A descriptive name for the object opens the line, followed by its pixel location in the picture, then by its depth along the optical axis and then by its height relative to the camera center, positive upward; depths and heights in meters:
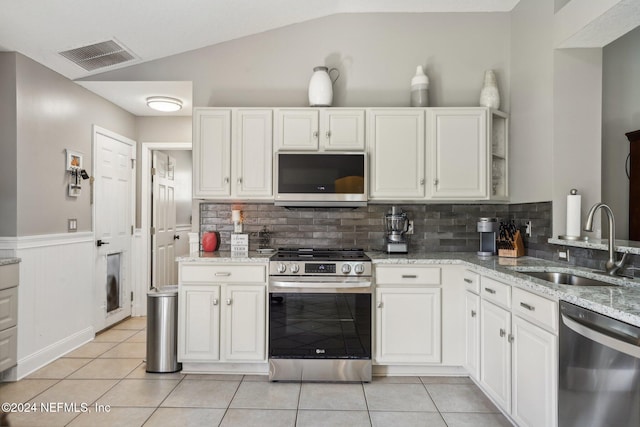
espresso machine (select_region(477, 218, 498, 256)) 3.15 -0.18
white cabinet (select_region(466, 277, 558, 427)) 1.80 -0.75
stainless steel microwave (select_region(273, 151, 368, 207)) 3.11 +0.29
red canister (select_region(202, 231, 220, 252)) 3.32 -0.26
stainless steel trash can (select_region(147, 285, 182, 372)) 2.97 -0.94
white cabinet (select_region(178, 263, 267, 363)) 2.89 -0.77
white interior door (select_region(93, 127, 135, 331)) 3.90 -0.14
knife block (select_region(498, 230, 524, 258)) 3.03 -0.26
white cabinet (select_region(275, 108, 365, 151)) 3.21 +0.69
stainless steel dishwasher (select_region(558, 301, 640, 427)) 1.34 -0.60
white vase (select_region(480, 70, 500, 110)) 3.29 +1.04
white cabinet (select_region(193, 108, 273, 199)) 3.21 +0.50
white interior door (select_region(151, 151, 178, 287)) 4.69 -0.13
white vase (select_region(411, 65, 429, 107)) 3.30 +1.08
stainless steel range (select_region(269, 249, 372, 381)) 2.83 -0.78
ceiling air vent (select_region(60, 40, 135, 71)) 3.07 +1.30
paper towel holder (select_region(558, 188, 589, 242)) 2.49 -0.15
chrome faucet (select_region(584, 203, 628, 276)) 2.04 -0.24
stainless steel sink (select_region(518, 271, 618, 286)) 2.14 -0.37
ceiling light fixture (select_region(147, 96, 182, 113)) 3.88 +1.09
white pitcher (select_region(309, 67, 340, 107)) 3.25 +1.04
